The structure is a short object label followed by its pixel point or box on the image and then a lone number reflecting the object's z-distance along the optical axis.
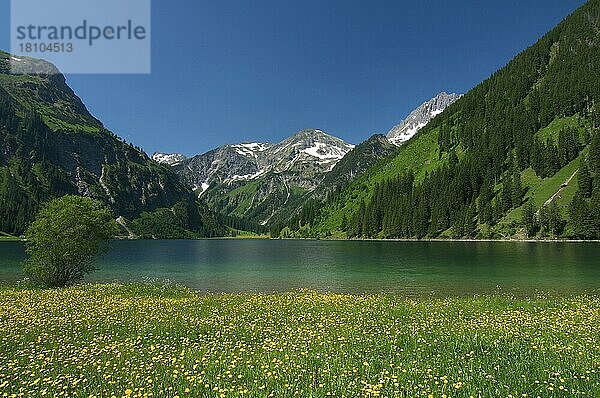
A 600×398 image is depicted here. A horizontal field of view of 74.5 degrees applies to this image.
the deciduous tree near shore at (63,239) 41.25
